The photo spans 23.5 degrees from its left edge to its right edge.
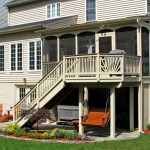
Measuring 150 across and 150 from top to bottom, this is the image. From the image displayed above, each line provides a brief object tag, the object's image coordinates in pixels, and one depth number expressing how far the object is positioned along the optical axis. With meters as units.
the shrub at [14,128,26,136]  16.56
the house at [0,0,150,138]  16.73
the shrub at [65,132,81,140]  15.28
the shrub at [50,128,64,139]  15.55
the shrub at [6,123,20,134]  17.09
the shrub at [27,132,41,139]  15.73
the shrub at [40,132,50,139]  15.59
